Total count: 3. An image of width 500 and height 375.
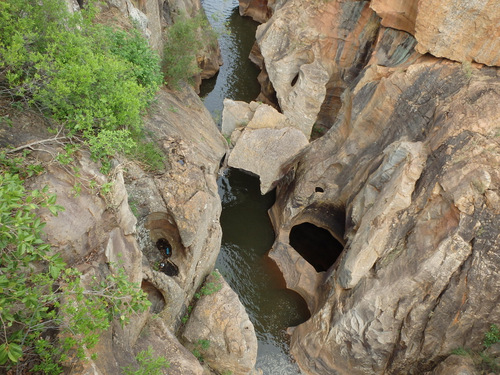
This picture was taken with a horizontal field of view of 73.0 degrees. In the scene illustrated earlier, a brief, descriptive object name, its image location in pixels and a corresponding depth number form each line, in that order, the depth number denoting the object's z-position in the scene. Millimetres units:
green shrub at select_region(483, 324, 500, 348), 9672
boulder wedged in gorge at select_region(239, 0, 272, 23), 33062
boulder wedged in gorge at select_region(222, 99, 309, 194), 16703
